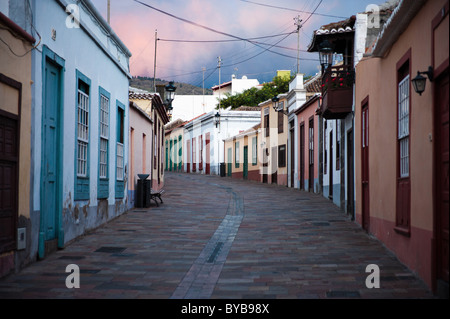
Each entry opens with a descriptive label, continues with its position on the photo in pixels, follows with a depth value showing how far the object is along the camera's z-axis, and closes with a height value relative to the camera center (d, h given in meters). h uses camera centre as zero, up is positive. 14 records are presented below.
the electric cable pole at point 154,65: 36.05 +7.14
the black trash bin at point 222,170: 41.00 +0.14
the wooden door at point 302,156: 25.67 +0.75
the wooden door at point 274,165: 31.15 +0.40
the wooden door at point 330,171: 19.45 +0.04
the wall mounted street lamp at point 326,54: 14.90 +3.12
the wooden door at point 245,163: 37.03 +0.59
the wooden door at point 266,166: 32.54 +0.35
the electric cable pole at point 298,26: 38.47 +9.92
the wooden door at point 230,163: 40.88 +0.65
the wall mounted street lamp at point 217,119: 41.84 +4.01
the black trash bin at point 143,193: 17.22 -0.65
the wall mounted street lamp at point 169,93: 21.55 +3.05
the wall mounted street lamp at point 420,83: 6.98 +1.11
